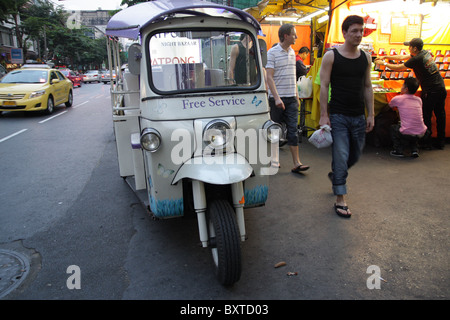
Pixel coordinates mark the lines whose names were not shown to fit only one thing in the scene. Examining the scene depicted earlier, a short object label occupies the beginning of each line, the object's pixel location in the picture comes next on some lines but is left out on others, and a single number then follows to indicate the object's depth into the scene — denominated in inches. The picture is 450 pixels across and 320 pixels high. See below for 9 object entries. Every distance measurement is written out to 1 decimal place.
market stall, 269.7
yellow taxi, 431.8
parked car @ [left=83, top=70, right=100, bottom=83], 1427.2
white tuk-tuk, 110.2
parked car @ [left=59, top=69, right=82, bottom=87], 1040.2
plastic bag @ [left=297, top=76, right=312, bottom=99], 290.2
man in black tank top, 148.7
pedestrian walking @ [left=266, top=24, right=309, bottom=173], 195.6
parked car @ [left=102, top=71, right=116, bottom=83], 1353.1
